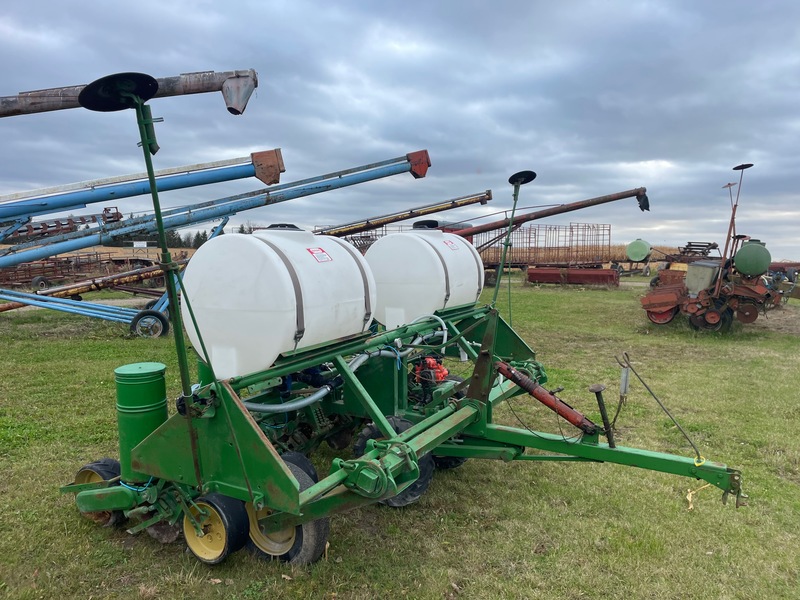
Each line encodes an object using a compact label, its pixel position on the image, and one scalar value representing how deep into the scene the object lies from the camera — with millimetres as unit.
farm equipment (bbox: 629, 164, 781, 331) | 11570
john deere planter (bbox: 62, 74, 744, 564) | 2932
